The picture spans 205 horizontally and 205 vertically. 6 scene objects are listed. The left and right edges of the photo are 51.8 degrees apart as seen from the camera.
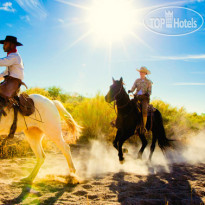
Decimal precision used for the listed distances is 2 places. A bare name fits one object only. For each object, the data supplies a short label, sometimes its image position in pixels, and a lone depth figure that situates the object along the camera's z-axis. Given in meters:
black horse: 5.90
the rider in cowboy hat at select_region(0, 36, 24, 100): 3.94
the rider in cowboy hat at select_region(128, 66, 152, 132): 6.66
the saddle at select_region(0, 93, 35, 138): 4.01
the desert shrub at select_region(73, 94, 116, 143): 9.84
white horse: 4.20
